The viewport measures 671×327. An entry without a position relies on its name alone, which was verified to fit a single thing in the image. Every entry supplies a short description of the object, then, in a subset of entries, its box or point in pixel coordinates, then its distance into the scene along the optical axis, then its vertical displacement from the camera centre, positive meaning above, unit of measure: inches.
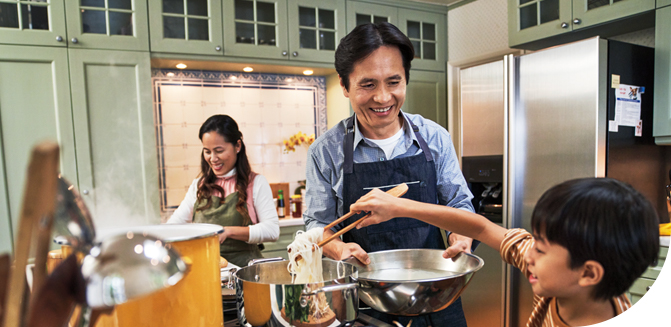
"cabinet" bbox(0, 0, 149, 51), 89.0 +26.5
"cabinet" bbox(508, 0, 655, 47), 82.5 +24.2
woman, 82.3 -10.7
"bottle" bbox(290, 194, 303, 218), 122.4 -19.6
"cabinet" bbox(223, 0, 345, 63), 109.9 +29.5
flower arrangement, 131.5 -0.6
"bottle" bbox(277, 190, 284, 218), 120.8 -18.4
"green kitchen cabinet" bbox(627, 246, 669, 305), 72.7 -26.4
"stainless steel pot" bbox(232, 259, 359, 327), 27.1 -10.6
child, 24.8 -6.8
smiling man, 52.4 -2.6
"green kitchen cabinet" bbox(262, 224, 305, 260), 111.2 -27.1
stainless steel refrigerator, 81.0 +0.4
